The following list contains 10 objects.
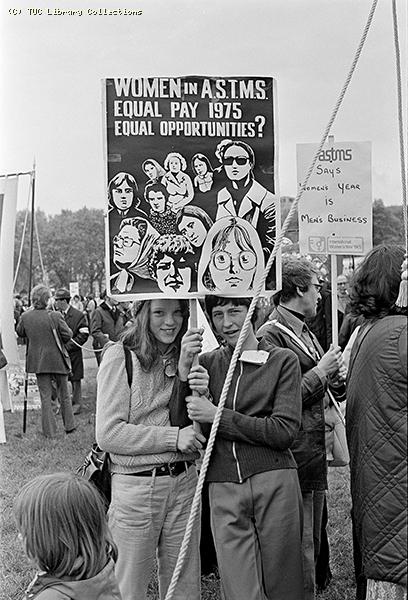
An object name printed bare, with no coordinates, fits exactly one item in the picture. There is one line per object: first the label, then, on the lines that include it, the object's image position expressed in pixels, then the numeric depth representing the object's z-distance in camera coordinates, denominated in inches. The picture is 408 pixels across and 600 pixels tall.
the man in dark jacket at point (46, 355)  357.7
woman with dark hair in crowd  101.7
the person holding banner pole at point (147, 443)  124.3
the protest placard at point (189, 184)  119.3
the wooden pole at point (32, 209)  341.4
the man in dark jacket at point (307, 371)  152.0
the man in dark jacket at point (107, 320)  428.1
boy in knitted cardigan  120.7
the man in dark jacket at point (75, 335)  414.3
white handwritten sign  173.8
